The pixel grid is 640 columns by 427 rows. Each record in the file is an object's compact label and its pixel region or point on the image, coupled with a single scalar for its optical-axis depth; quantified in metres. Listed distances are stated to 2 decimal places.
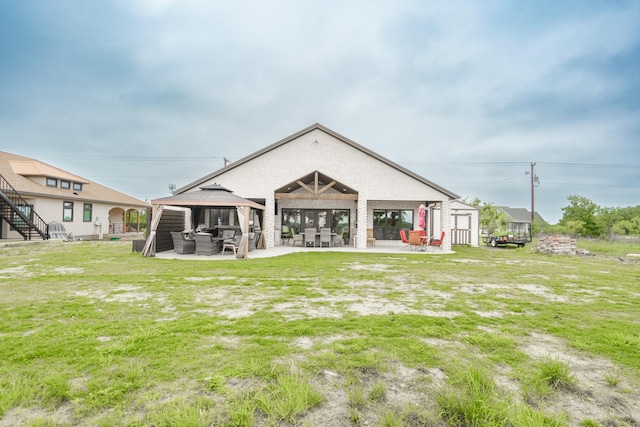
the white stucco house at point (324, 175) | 14.97
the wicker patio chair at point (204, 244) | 11.41
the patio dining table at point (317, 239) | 15.84
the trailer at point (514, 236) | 19.36
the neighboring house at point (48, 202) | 16.64
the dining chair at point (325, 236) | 15.41
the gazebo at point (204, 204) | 10.84
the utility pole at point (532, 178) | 30.55
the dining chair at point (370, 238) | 17.03
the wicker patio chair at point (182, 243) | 11.76
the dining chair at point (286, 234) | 17.67
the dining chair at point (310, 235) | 15.52
